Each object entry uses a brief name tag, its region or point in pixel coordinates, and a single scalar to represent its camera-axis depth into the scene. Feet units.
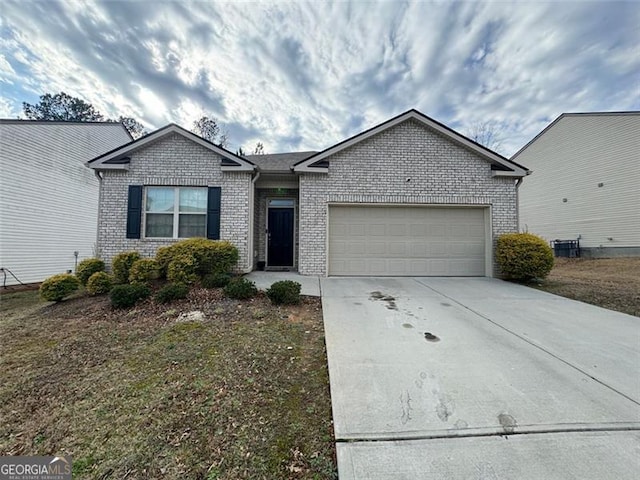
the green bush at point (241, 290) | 17.63
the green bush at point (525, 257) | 23.62
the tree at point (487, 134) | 67.22
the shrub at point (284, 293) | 16.85
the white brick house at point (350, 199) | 25.67
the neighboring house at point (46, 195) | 29.66
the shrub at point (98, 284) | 20.12
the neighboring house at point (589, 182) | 44.14
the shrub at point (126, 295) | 16.56
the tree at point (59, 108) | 71.92
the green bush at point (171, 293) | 17.20
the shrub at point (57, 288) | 19.07
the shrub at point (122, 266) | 21.76
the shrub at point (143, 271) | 20.54
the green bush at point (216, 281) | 19.95
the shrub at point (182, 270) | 20.03
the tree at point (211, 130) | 71.31
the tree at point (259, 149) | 87.75
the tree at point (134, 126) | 83.56
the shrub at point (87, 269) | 22.08
